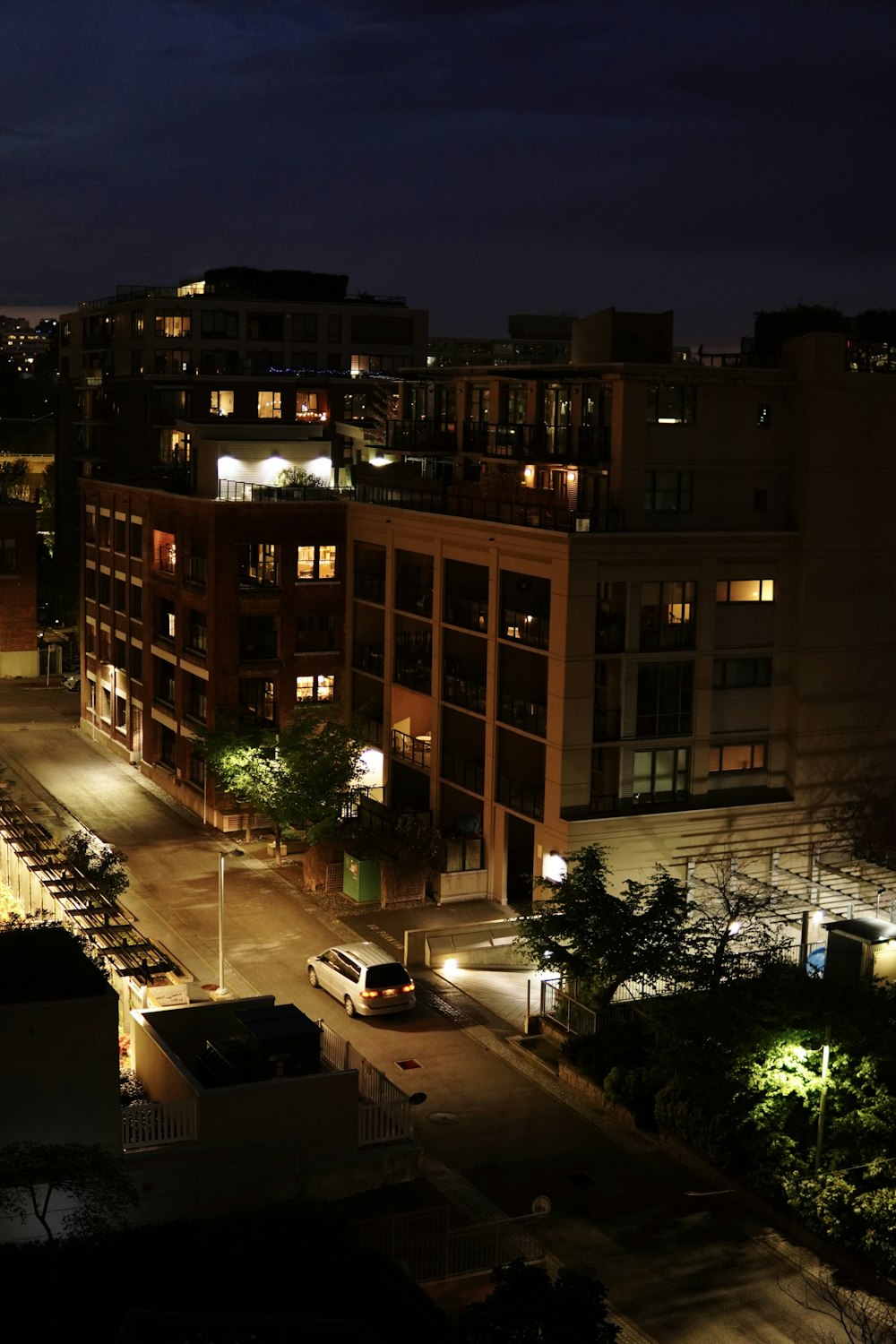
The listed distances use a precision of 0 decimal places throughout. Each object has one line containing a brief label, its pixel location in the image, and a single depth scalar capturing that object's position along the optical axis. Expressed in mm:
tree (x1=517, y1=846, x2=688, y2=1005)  41781
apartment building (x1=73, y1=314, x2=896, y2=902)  52594
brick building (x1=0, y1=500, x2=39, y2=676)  100188
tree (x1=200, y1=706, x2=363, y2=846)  58500
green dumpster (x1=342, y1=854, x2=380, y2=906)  54969
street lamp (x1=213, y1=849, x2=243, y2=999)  45438
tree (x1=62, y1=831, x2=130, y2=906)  47031
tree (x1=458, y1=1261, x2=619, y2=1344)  21844
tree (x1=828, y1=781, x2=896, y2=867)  55938
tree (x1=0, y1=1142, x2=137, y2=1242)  26188
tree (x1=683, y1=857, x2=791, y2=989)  39844
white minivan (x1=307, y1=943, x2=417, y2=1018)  44344
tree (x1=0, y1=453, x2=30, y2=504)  155625
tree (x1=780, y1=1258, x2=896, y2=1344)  28562
